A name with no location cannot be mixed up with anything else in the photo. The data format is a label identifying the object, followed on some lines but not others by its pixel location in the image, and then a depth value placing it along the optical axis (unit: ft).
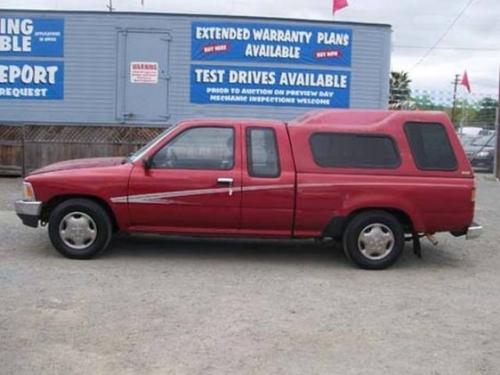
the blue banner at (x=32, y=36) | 52.39
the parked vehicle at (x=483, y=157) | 82.48
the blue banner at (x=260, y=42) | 52.34
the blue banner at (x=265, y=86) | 52.65
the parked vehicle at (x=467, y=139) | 92.44
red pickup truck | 25.35
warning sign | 52.16
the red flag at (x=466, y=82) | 126.62
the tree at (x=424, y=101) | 148.97
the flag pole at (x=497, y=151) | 67.62
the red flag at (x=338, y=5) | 60.34
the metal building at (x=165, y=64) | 52.24
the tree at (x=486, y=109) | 193.48
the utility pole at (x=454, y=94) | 222.07
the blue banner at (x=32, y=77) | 52.70
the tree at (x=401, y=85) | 115.65
